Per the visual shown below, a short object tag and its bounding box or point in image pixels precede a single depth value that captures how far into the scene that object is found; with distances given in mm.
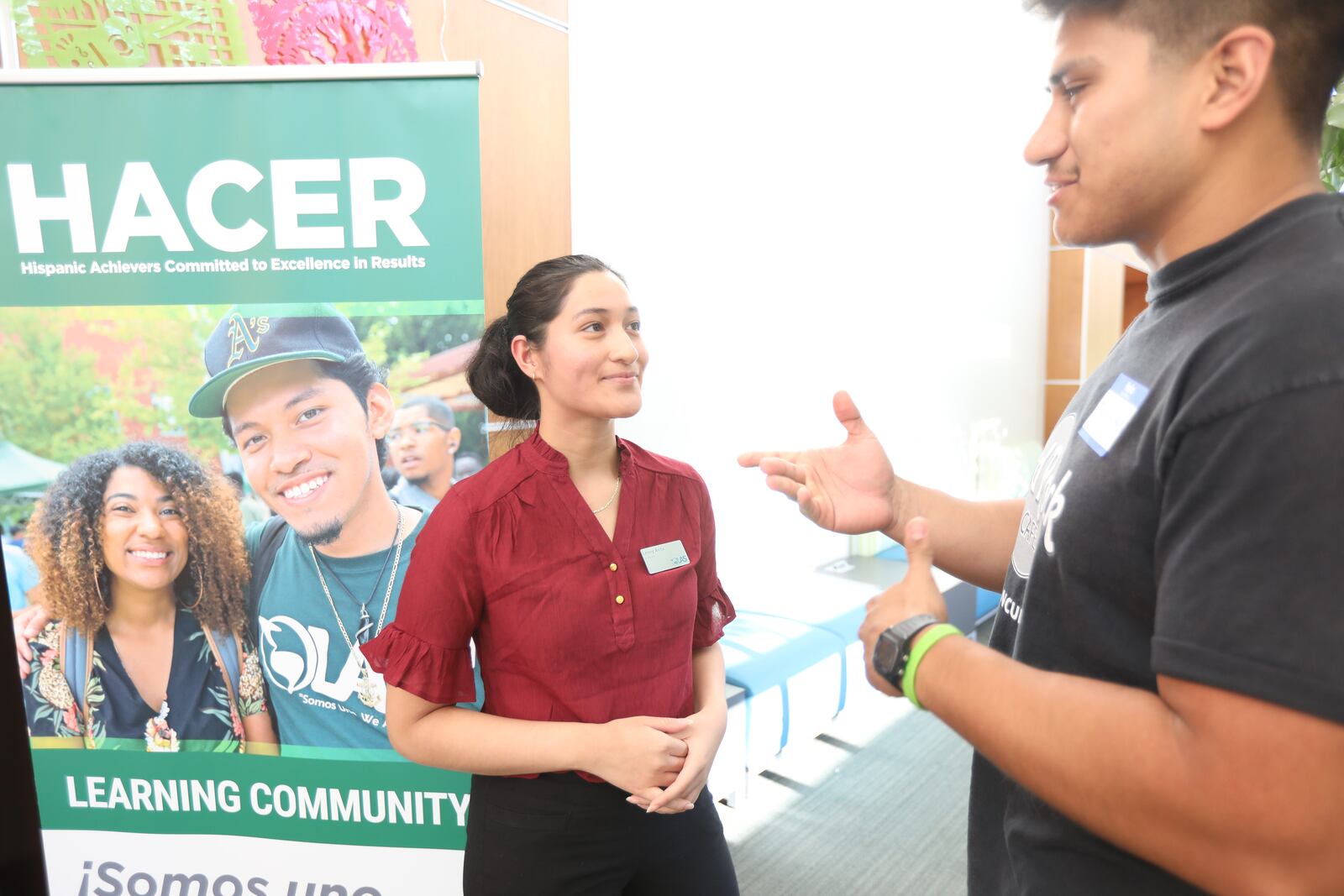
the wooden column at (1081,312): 7059
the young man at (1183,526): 605
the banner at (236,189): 1721
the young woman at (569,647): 1351
